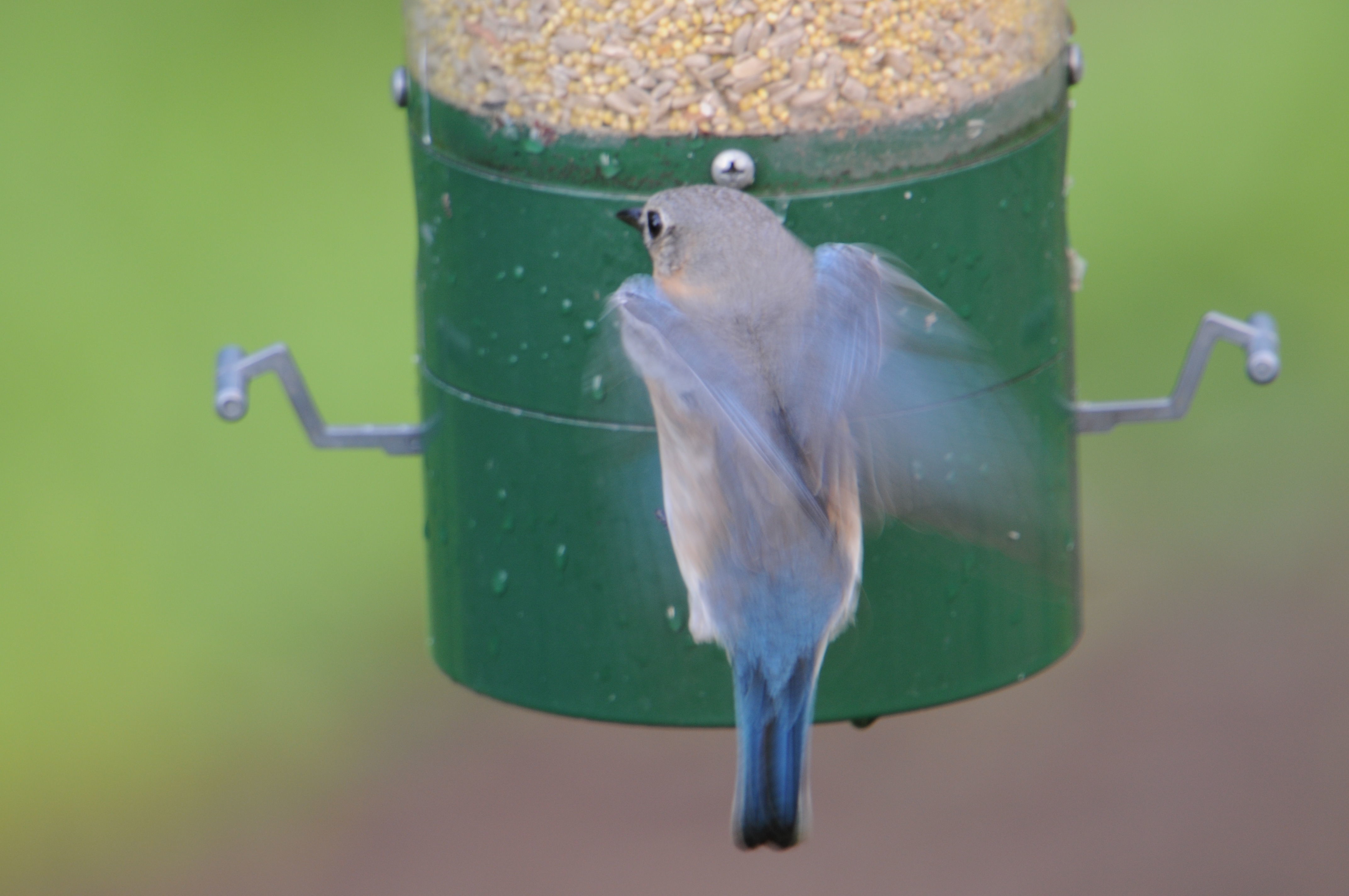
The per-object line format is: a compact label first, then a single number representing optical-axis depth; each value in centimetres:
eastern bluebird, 684
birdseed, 705
